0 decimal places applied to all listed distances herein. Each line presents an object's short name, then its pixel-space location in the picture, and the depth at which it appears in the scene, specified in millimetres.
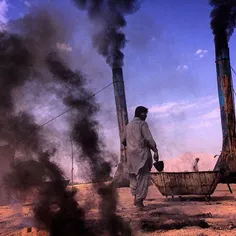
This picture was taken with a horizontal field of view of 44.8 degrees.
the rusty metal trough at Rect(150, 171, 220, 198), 8602
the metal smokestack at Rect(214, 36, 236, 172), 14422
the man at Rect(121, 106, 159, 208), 7617
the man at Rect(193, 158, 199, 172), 13837
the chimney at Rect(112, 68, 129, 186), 15228
